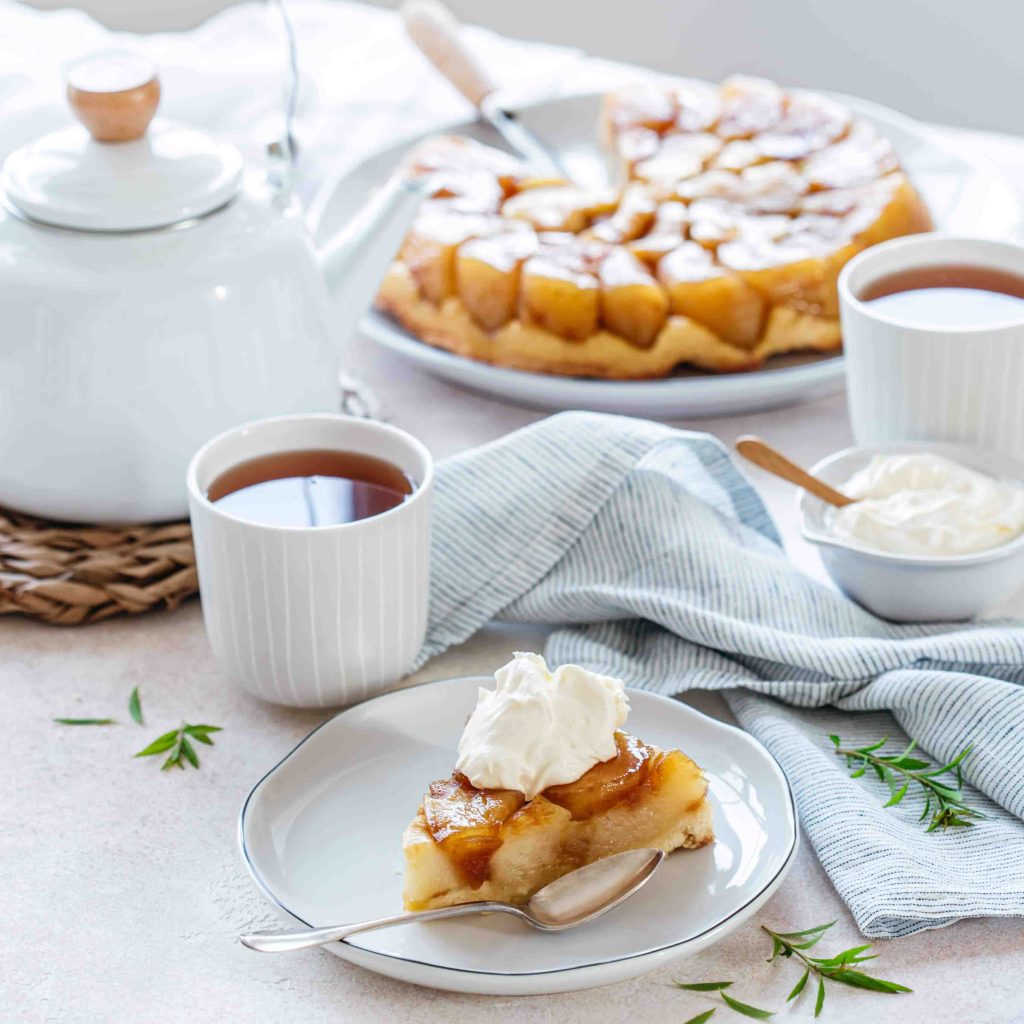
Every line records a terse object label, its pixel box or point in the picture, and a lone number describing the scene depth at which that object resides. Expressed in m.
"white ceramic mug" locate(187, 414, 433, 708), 1.19
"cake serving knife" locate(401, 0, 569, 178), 1.65
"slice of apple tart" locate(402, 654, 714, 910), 1.10
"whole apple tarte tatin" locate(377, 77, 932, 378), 1.43
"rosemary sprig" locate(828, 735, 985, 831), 1.17
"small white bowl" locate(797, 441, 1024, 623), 1.24
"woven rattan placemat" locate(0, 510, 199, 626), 1.27
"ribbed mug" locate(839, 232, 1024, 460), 1.30
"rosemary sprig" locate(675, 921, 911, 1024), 1.08
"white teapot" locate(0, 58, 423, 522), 1.26
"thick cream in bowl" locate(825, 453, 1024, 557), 1.25
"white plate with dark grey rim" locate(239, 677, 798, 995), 1.08
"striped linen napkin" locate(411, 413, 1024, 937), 1.14
